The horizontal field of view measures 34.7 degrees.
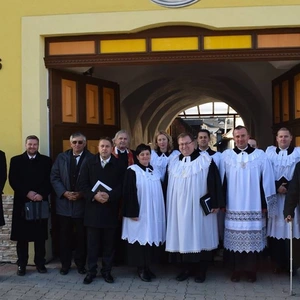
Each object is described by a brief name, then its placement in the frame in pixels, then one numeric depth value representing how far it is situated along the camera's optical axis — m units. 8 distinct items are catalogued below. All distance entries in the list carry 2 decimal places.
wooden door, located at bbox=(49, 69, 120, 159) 7.05
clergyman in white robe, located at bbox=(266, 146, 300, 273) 6.02
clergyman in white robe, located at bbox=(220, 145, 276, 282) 5.82
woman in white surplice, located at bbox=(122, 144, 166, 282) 5.84
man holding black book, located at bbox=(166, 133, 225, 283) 5.79
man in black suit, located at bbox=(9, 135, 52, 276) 6.23
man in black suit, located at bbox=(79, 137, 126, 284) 5.83
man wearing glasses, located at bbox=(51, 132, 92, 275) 6.16
